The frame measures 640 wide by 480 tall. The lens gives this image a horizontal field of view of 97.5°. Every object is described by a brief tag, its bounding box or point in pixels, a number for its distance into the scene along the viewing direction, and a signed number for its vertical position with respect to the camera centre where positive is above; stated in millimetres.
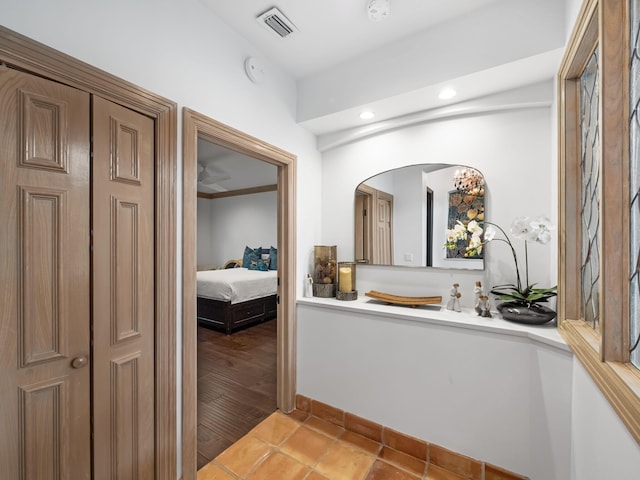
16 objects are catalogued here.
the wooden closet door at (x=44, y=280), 970 -152
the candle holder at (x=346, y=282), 2225 -358
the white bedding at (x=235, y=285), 4164 -725
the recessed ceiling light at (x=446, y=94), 1837 +969
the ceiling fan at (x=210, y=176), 5711 +1334
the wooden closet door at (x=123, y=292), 1187 -240
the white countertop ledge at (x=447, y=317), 1442 -489
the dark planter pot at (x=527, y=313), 1523 -415
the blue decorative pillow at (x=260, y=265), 5574 -518
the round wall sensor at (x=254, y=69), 1869 +1152
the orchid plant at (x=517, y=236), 1546 -3
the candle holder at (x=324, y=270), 2342 -267
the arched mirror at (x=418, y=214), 1972 +191
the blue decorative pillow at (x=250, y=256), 5797 -352
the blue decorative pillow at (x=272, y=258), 5590 -380
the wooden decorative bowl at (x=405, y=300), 1968 -438
